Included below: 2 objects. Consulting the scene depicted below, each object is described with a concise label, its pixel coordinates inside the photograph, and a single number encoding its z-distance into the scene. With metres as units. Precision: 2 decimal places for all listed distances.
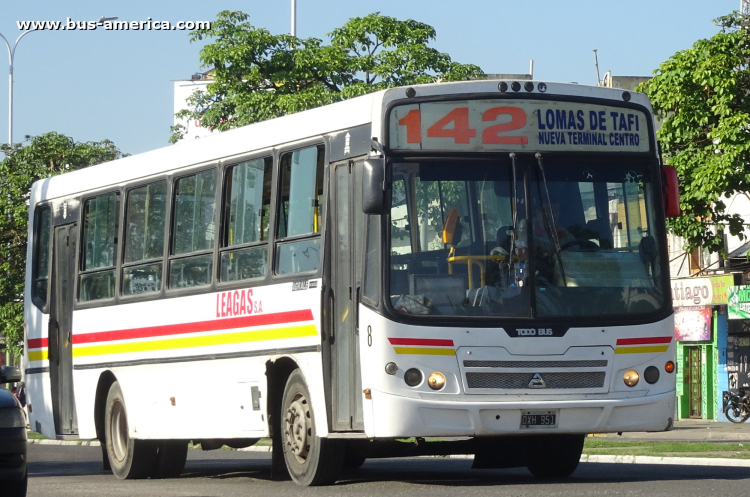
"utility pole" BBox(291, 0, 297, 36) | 47.96
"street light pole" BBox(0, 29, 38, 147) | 57.56
